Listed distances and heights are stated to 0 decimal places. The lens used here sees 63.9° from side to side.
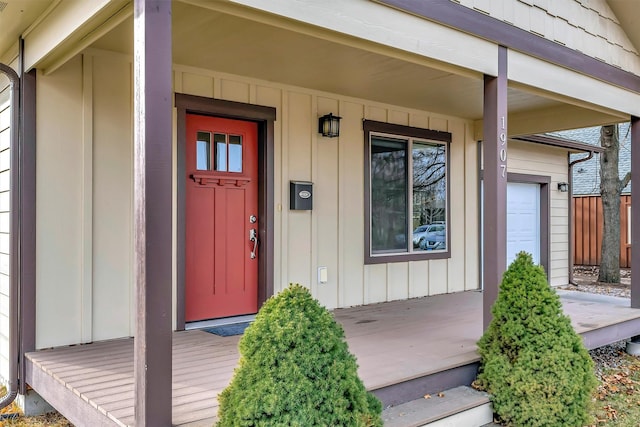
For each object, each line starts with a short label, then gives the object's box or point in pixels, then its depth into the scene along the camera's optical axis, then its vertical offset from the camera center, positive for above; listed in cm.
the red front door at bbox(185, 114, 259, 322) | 444 -2
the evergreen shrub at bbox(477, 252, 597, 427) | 316 -93
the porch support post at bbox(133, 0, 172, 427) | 223 -1
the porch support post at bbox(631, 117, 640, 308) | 539 -1
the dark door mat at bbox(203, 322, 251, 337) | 421 -96
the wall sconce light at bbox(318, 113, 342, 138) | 514 +91
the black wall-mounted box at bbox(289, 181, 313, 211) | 495 +20
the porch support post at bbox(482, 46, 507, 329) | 382 +24
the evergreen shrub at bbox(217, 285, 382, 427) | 211 -68
